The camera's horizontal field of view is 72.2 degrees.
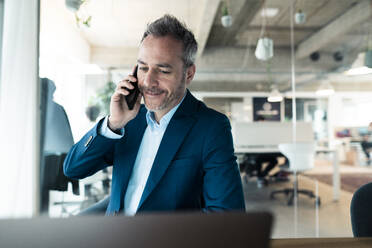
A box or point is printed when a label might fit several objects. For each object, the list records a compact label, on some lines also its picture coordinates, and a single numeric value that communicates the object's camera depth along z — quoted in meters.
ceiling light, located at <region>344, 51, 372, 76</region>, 2.70
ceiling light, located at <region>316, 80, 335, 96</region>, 3.16
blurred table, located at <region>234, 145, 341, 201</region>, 3.30
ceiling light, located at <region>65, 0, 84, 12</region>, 1.93
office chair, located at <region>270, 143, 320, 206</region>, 3.40
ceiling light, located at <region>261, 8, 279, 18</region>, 3.40
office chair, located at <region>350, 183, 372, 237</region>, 1.13
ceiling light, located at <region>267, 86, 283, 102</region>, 3.26
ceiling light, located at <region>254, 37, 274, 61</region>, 3.09
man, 1.11
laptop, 0.32
